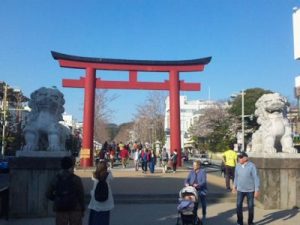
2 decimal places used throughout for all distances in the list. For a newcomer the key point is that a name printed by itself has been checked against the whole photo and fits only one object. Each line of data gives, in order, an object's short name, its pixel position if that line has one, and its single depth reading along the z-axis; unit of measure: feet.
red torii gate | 94.79
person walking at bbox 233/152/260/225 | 29.27
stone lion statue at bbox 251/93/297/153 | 38.58
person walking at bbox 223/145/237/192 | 50.49
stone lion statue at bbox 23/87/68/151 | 35.81
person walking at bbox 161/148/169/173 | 84.28
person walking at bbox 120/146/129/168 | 98.02
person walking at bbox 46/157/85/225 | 20.31
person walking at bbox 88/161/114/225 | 22.30
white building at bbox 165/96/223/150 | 353.12
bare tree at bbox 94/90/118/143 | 156.90
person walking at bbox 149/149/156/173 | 80.99
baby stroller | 26.68
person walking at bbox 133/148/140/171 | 89.30
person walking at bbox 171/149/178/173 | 82.94
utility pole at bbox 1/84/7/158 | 137.28
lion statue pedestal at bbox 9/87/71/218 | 33.71
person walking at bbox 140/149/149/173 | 80.59
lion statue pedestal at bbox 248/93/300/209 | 37.63
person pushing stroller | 30.19
